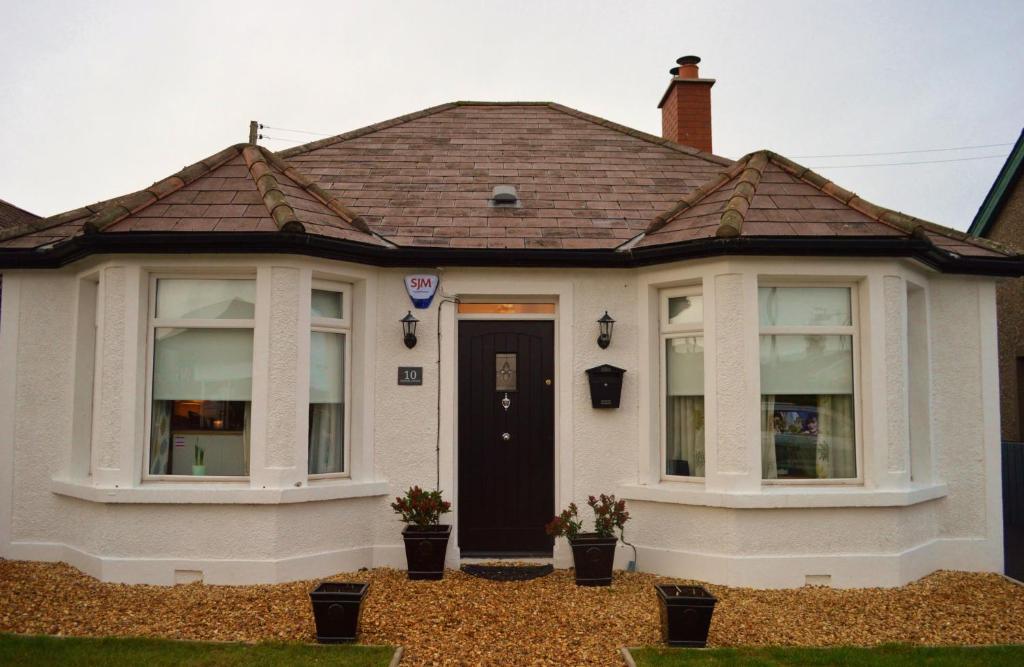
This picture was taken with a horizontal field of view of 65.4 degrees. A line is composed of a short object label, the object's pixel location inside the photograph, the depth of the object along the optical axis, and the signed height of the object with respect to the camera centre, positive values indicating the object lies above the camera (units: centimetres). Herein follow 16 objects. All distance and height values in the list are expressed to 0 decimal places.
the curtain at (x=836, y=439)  758 -37
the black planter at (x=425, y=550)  724 -138
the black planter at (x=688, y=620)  536 -148
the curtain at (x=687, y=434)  775 -34
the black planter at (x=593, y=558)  711 -142
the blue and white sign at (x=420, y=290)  790 +107
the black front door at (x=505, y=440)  805 -42
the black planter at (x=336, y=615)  536 -145
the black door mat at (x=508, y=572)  743 -164
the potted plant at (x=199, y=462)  739 -60
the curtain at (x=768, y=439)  752 -37
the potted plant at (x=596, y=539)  712 -126
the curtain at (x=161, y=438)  739 -38
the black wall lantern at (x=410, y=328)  784 +69
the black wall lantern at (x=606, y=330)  791 +68
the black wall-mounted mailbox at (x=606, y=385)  783 +14
